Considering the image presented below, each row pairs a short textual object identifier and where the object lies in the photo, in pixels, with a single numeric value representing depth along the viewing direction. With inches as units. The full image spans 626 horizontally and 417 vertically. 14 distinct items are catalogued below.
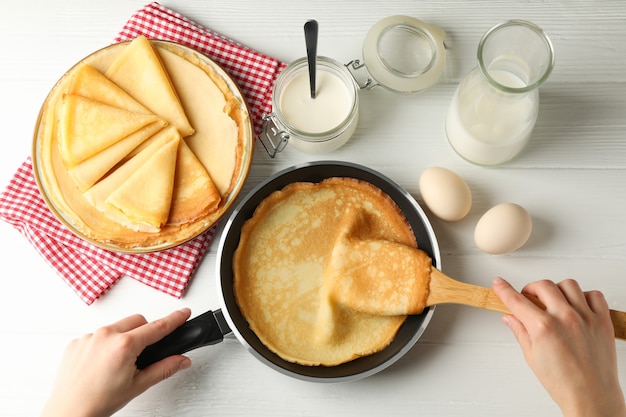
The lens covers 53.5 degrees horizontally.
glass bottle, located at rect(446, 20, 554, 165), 48.7
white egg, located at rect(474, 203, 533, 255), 50.0
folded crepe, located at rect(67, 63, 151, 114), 53.3
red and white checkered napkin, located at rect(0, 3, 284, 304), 53.6
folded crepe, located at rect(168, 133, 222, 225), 51.9
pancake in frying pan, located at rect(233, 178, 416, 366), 50.8
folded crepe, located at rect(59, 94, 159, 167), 52.2
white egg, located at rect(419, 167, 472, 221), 51.1
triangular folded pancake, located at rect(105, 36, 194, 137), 53.5
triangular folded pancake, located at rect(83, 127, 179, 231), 52.1
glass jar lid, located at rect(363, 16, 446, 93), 55.5
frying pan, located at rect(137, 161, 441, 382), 49.0
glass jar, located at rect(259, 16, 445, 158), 53.9
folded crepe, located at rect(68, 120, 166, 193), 52.4
